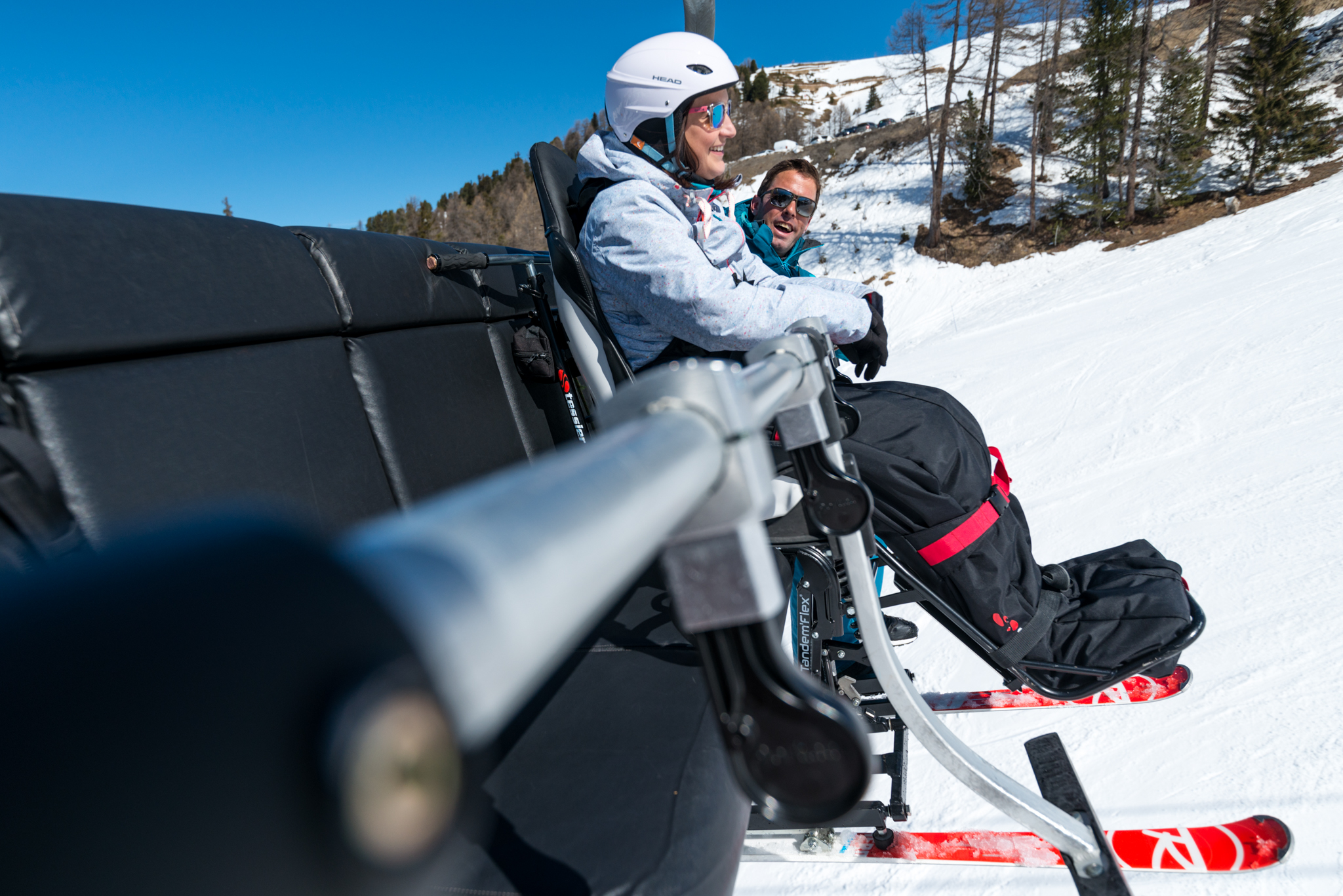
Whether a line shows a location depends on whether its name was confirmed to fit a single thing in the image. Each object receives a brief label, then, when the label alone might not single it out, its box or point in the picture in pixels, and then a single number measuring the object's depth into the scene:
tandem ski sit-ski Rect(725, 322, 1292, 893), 1.36
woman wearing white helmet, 1.80
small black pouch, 2.80
